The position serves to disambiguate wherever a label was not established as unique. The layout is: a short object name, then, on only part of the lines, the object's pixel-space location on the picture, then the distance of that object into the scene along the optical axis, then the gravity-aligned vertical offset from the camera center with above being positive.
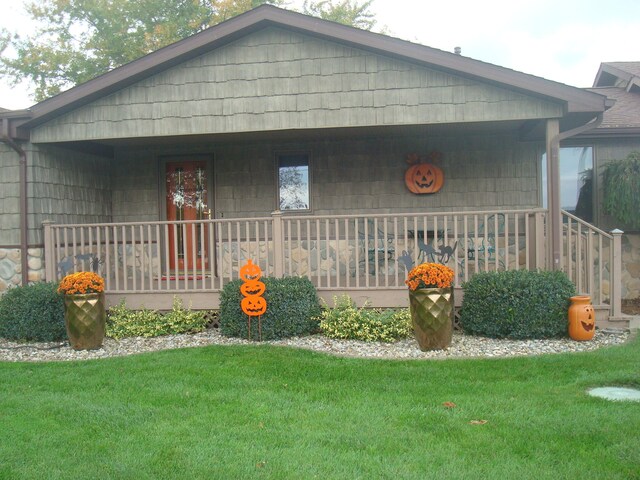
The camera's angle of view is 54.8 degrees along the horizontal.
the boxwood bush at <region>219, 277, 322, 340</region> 7.43 -0.91
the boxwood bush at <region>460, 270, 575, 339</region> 7.06 -0.84
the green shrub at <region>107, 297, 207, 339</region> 8.05 -1.10
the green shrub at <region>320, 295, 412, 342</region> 7.34 -1.10
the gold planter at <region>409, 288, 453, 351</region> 6.58 -0.90
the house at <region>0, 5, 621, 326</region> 7.86 +1.28
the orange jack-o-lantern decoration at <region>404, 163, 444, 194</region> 9.87 +0.88
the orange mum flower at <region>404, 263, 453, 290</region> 6.61 -0.49
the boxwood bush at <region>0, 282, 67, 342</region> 7.79 -0.94
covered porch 7.73 -0.32
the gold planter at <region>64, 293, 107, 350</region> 7.21 -0.94
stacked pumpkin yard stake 7.35 -0.70
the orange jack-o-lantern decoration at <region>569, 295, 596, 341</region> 7.01 -1.02
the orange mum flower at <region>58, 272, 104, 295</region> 7.23 -0.52
